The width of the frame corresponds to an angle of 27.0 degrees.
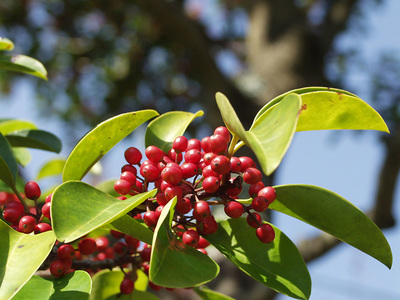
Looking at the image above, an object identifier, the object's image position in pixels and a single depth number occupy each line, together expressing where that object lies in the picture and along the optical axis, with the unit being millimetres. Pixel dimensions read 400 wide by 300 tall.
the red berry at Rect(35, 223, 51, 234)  295
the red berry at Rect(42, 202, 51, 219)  293
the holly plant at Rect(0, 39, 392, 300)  258
